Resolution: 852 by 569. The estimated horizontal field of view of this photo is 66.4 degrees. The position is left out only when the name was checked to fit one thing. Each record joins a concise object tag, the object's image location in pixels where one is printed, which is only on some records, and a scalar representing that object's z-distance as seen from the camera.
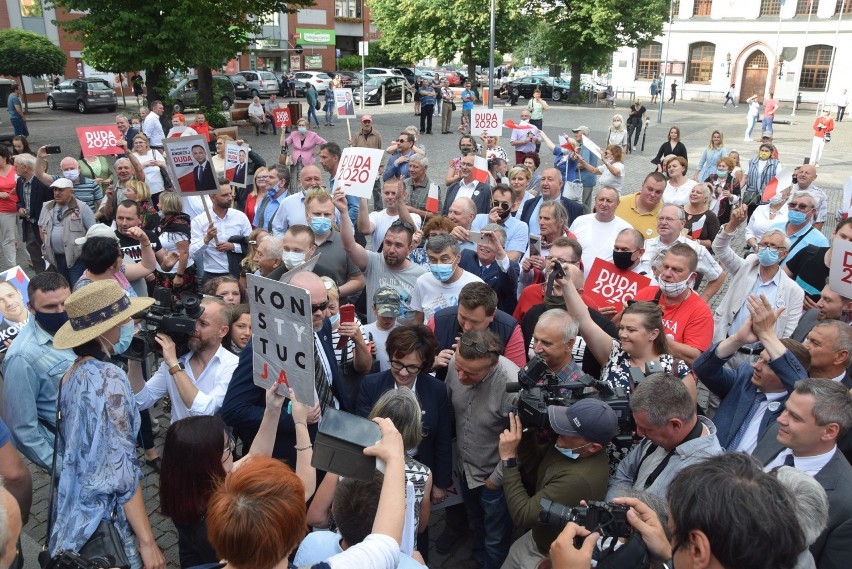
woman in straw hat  2.95
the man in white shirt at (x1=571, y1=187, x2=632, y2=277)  6.29
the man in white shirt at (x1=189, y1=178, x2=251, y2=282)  6.66
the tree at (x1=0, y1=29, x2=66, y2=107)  30.02
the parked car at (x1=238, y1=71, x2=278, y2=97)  35.16
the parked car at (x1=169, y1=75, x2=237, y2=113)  28.61
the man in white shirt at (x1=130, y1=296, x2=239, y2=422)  3.85
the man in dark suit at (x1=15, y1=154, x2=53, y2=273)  8.38
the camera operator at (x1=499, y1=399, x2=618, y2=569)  2.95
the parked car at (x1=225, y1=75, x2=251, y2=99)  34.19
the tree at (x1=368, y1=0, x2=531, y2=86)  37.84
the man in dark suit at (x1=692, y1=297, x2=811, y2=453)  3.45
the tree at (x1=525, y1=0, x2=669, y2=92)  37.50
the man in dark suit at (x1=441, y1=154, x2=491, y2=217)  8.15
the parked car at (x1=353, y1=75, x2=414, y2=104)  34.25
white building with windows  40.72
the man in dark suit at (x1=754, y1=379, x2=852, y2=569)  2.85
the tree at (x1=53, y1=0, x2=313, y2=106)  19.64
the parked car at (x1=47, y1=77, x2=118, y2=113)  30.80
